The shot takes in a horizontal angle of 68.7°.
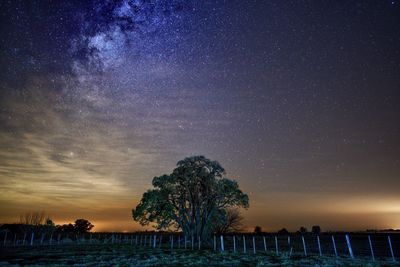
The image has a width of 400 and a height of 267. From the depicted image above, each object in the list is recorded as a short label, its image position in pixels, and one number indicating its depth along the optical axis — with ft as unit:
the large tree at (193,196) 139.44
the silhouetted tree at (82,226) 368.89
